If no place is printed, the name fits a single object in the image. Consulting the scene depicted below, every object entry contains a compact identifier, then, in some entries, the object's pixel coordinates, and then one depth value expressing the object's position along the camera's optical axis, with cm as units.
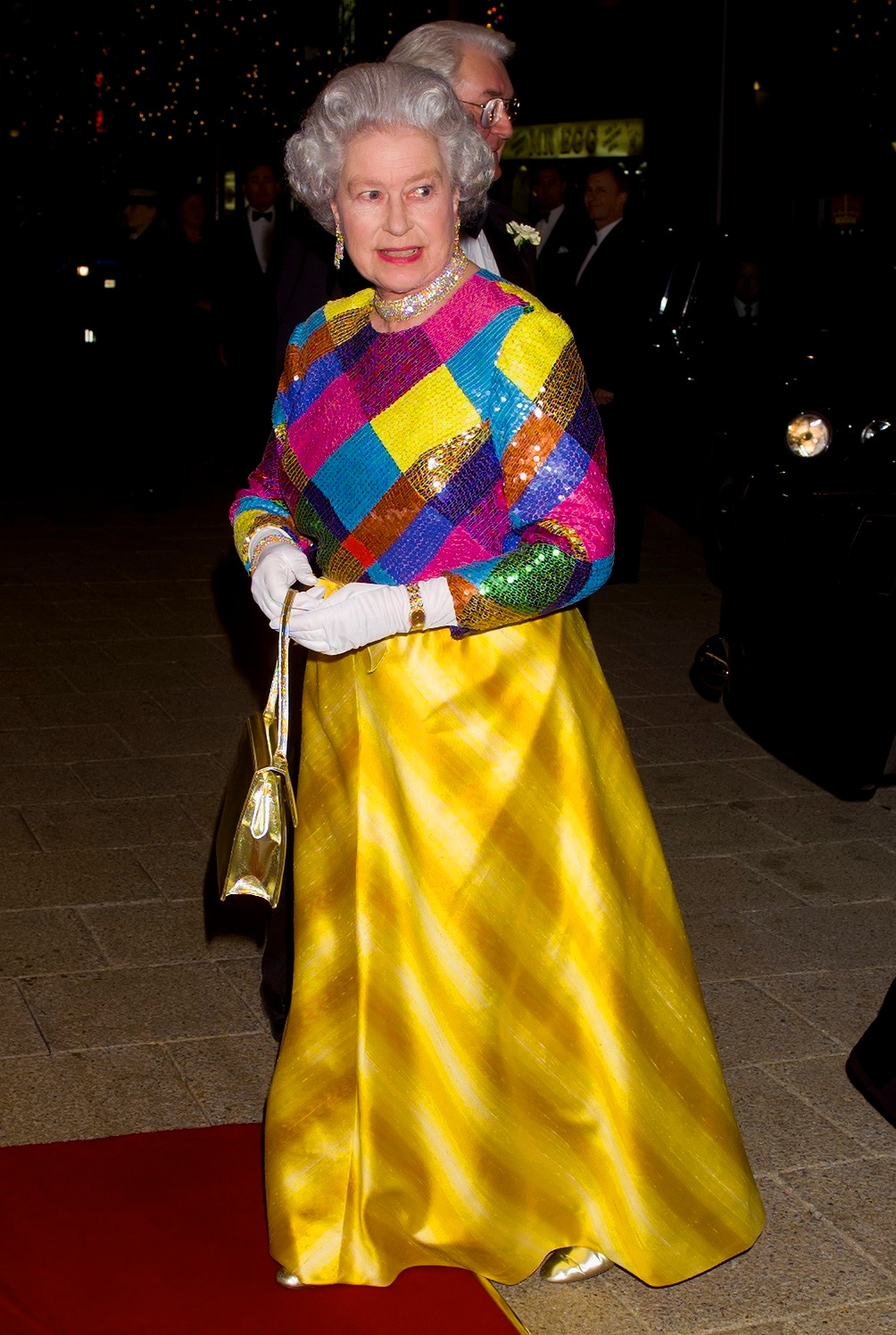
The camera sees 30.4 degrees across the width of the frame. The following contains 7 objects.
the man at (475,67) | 355
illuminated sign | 2103
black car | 470
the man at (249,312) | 955
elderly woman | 238
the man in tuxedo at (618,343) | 746
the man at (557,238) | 856
